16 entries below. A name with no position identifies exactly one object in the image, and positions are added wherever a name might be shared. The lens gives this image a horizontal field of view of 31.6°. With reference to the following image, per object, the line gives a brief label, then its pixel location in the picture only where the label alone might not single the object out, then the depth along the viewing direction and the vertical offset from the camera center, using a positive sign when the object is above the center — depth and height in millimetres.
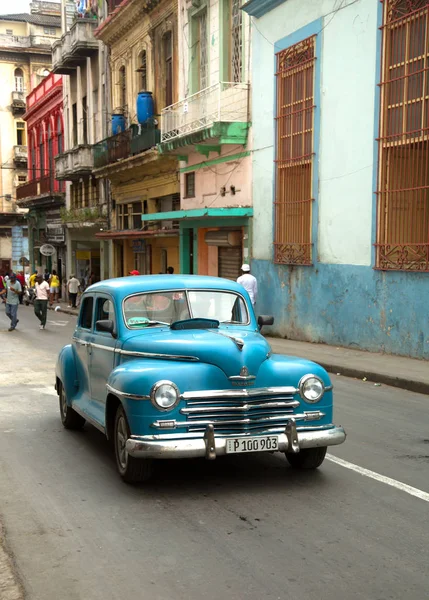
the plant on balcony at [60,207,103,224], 35281 +771
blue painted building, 13094 +1169
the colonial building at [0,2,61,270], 60188 +11576
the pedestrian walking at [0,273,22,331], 22062 -1953
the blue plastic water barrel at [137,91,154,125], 27062 +4463
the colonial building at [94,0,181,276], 26359 +3405
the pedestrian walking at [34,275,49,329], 22750 -2061
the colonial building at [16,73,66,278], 43438 +3086
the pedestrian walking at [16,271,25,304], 40519 -2602
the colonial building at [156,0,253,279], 19875 +2594
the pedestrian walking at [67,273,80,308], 33750 -2529
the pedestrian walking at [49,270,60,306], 38562 -2866
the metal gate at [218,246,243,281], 21522 -916
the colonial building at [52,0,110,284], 34469 +4858
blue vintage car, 5492 -1189
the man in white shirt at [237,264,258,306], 18141 -1262
